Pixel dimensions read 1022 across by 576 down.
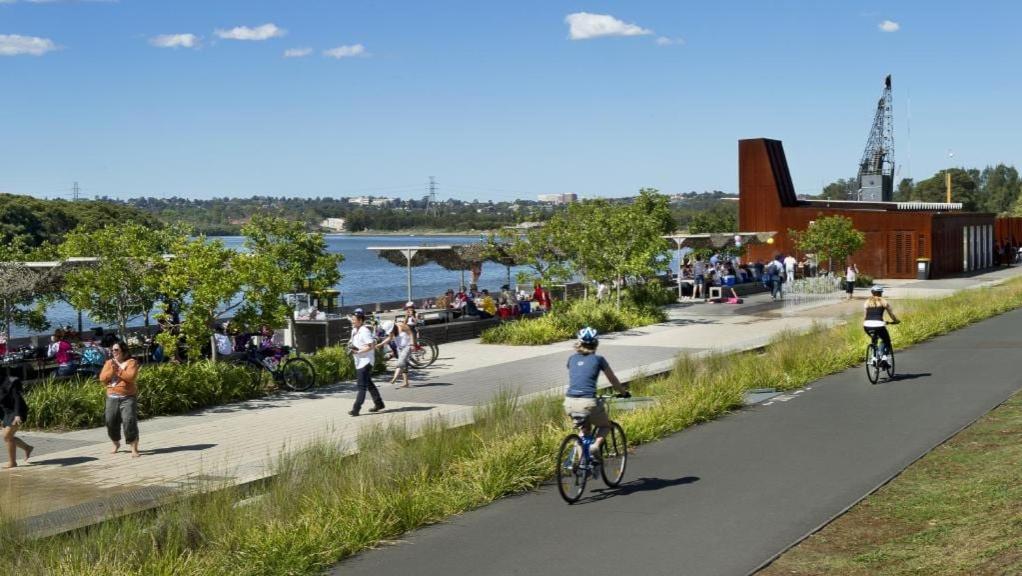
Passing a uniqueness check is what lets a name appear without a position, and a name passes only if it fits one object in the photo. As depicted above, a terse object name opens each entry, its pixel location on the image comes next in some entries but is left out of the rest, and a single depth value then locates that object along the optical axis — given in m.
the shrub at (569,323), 25.02
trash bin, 50.50
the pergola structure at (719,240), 44.25
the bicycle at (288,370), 18.03
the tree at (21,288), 19.53
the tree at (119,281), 18.53
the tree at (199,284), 17.23
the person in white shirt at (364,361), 15.34
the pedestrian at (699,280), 38.34
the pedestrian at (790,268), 44.12
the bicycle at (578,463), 9.93
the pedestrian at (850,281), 38.81
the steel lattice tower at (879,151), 153.12
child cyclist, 10.02
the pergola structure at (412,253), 32.41
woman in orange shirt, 12.84
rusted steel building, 50.94
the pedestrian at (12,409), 12.34
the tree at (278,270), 17.81
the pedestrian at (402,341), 18.61
